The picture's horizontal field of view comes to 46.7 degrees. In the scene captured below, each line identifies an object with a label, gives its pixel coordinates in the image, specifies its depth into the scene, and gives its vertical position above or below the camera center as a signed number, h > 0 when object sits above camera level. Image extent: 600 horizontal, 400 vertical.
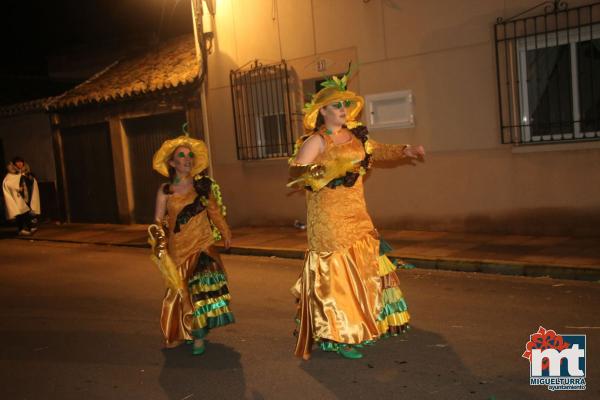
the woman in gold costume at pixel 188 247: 5.64 -0.74
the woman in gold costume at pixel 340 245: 5.03 -0.75
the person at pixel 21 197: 15.41 -0.60
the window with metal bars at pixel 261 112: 12.91 +0.72
